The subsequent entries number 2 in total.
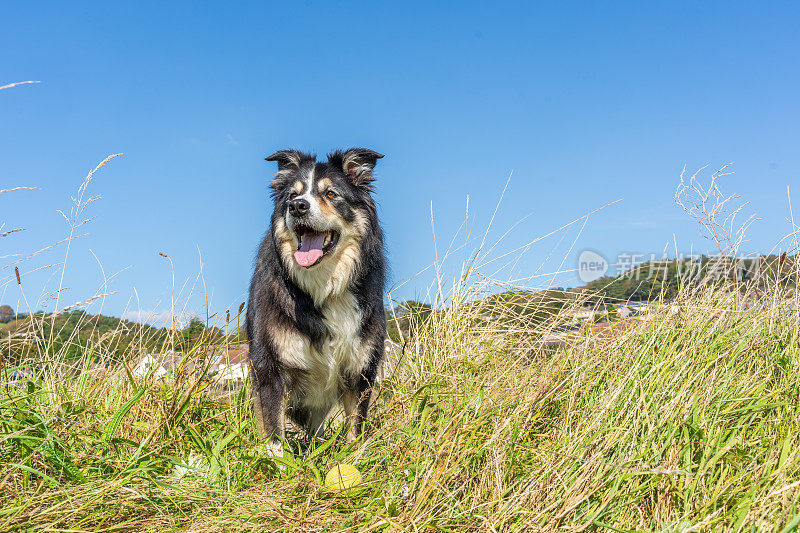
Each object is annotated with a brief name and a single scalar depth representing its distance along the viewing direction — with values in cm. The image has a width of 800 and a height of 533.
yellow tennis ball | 279
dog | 393
